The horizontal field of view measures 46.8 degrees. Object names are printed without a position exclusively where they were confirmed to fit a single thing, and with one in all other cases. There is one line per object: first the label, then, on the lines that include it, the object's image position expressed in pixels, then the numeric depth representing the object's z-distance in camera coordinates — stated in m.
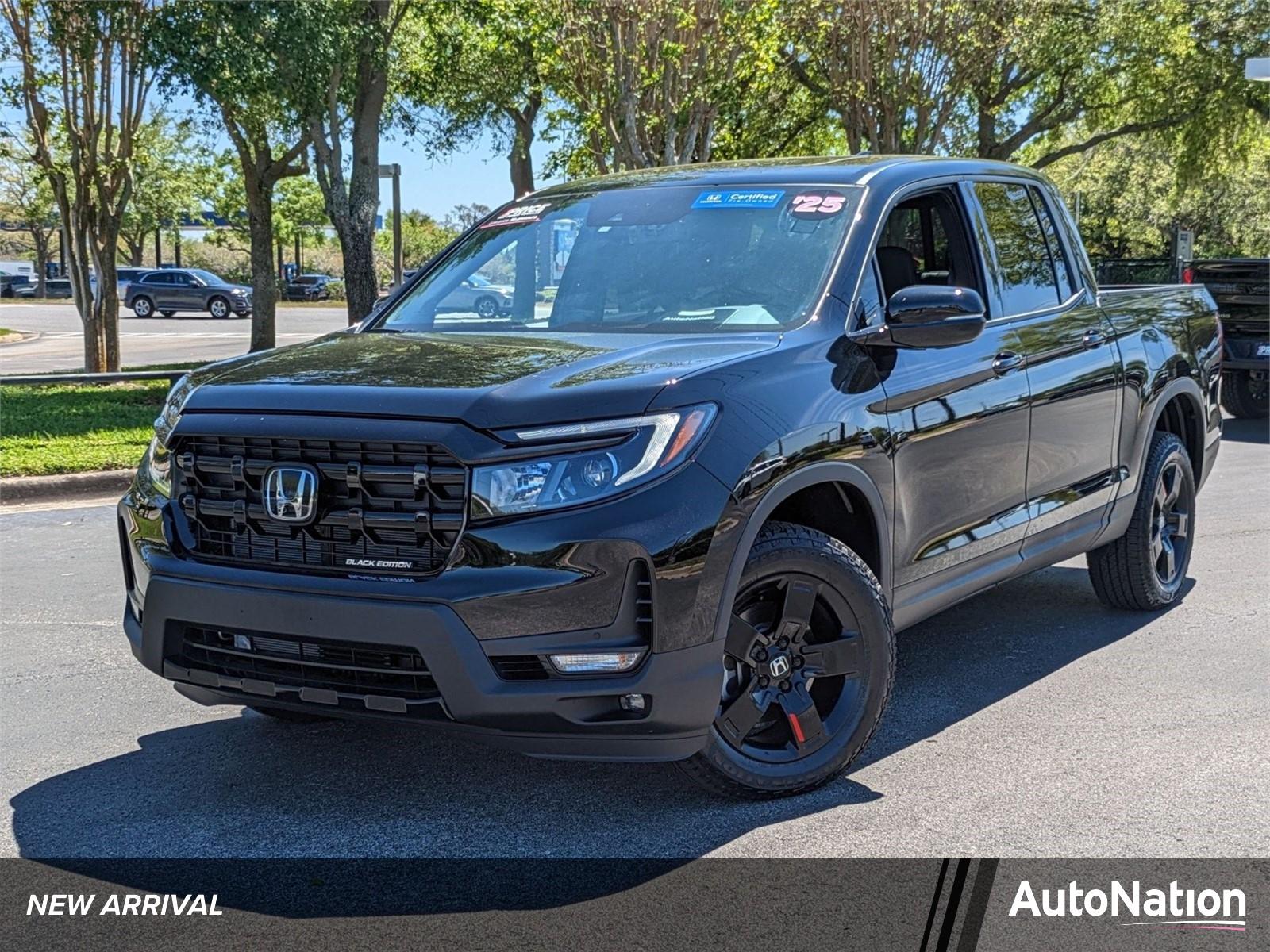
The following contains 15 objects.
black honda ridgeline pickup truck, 3.73
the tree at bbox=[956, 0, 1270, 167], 25.25
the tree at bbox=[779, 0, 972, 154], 22.12
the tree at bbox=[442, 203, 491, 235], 45.35
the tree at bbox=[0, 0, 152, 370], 16.62
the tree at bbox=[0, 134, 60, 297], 51.94
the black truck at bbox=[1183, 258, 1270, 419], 14.69
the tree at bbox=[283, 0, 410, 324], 16.92
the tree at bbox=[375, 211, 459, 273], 82.75
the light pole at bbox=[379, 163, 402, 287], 20.02
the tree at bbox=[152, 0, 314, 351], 15.00
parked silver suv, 50.31
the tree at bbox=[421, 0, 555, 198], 19.92
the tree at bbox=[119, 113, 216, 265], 57.28
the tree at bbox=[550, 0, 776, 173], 16.69
